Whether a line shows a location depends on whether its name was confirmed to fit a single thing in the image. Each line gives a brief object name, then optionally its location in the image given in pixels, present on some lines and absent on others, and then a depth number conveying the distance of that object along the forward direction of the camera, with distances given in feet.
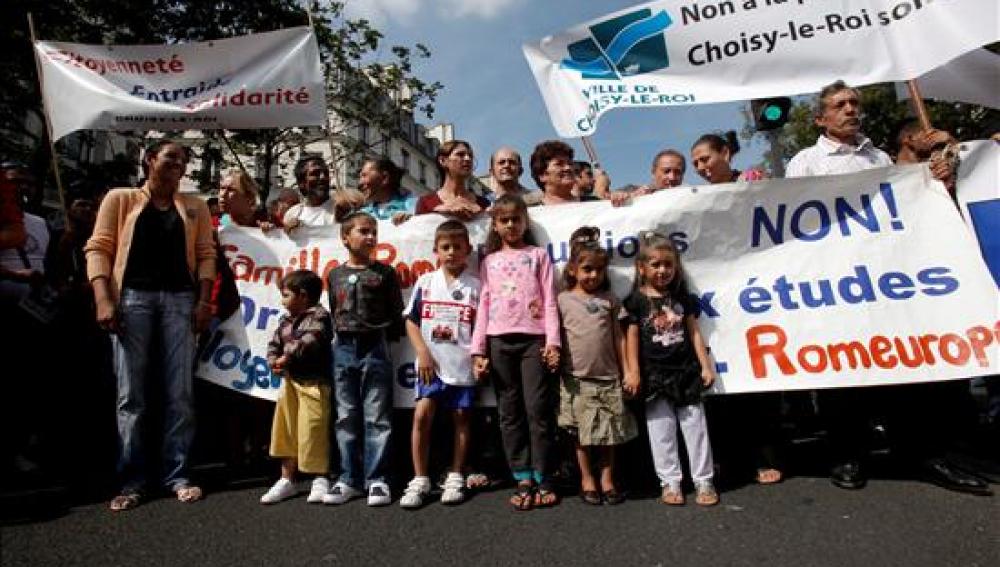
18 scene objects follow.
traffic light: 18.81
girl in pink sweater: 9.99
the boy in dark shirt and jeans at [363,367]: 10.59
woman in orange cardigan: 10.36
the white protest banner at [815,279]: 10.16
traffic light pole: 19.46
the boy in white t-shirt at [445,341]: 10.64
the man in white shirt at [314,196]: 14.39
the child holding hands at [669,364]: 9.98
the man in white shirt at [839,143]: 11.43
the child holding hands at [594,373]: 9.89
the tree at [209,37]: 39.65
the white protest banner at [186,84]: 13.17
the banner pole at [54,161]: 11.52
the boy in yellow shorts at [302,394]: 10.73
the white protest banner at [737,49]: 10.53
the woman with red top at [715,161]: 12.91
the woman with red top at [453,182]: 13.05
